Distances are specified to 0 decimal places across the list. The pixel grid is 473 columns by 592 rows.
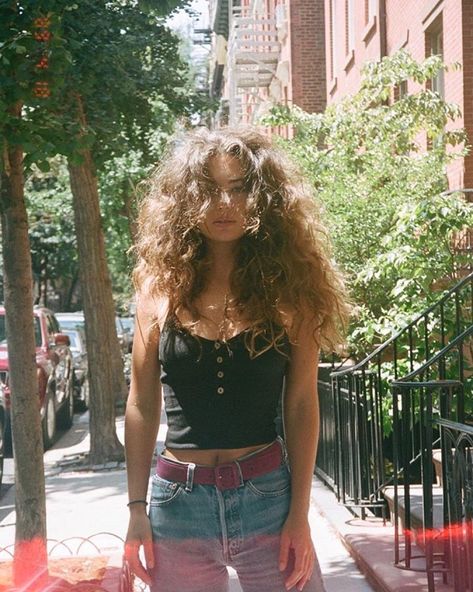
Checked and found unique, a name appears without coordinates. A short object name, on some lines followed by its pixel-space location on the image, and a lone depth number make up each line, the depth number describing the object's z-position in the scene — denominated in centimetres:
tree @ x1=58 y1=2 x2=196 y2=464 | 983
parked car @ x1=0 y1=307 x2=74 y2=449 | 1368
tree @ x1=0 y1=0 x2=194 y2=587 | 458
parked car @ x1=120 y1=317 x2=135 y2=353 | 3299
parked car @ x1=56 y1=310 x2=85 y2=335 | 2237
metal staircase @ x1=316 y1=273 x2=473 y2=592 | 461
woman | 261
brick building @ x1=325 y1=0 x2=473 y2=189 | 1151
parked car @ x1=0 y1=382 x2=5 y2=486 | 1023
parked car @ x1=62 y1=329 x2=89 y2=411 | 1975
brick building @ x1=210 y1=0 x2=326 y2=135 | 2442
